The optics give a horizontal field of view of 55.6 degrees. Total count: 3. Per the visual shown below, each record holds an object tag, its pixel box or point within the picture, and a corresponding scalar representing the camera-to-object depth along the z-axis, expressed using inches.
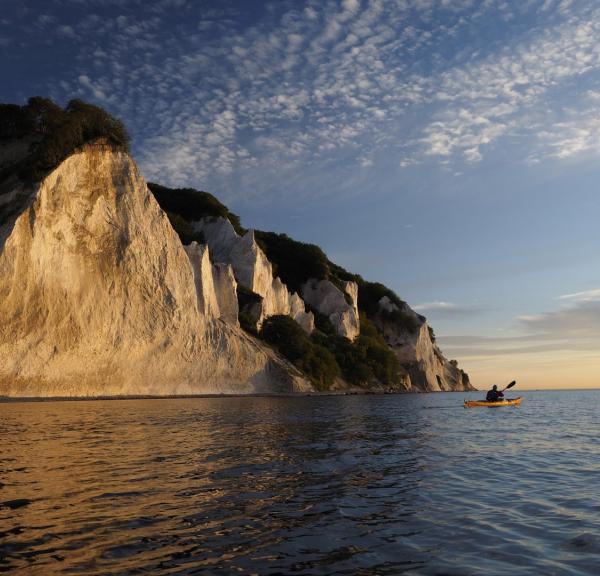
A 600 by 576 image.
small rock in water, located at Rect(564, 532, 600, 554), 287.9
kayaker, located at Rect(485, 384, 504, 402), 1808.1
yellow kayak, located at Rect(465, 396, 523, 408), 1771.4
